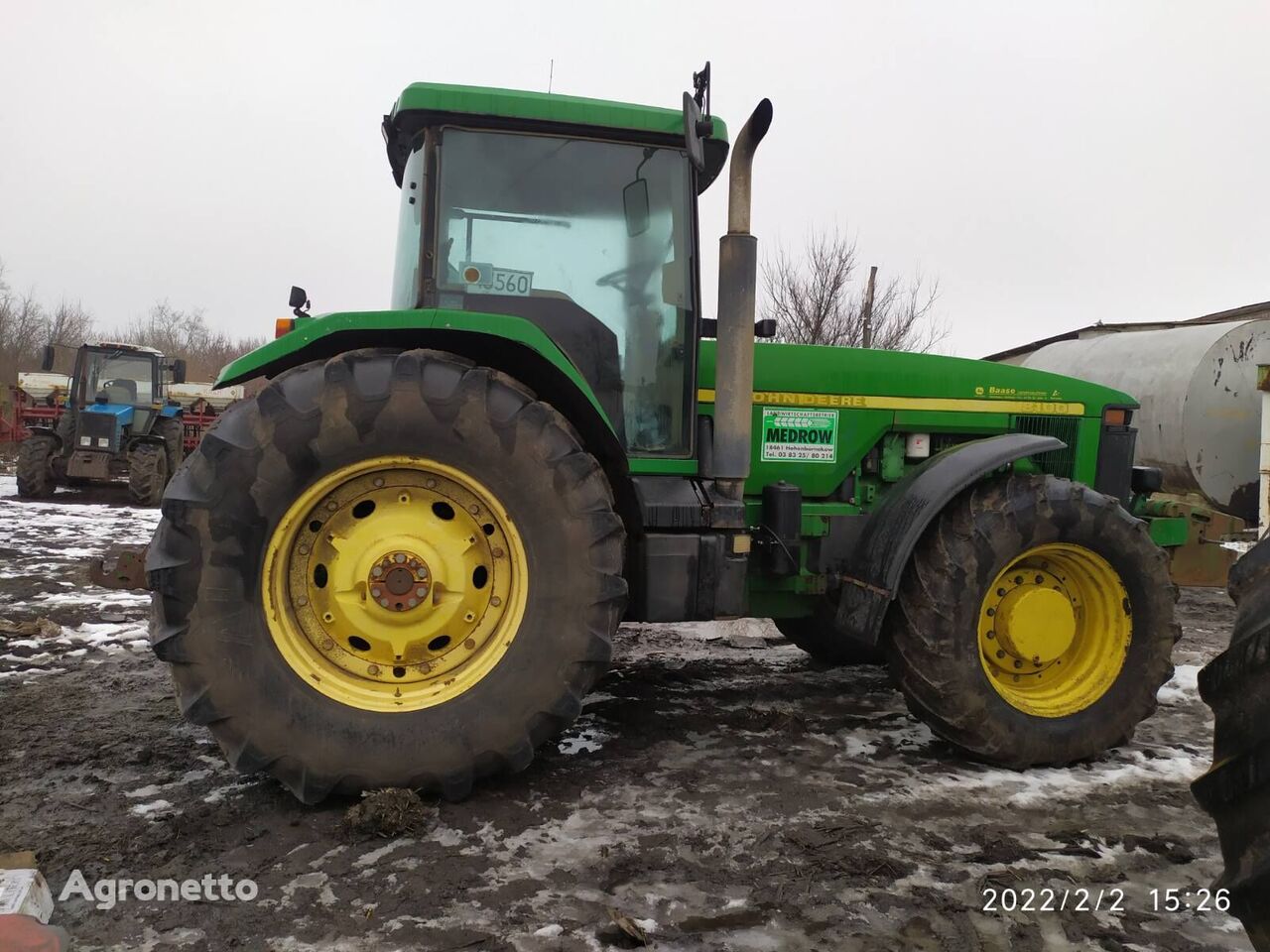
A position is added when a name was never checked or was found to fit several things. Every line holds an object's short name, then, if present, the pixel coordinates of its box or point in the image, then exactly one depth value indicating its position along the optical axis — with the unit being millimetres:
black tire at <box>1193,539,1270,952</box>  1254
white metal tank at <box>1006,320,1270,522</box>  8859
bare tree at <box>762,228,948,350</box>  18188
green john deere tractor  2570
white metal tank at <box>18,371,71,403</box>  17359
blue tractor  12828
